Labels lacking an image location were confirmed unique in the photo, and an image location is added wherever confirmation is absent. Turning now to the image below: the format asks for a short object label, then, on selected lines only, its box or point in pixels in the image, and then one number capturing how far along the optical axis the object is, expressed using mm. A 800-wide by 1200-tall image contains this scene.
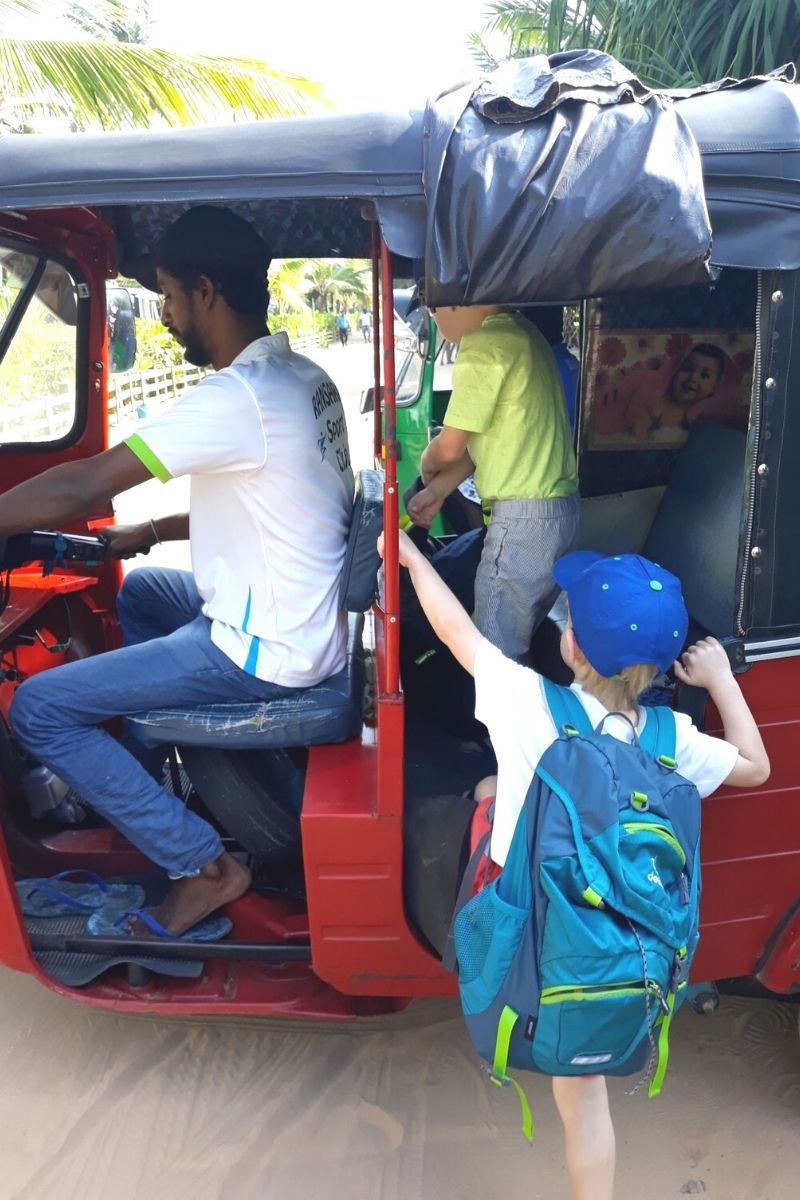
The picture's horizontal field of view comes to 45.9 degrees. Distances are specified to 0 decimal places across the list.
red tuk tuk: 1619
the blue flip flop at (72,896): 2402
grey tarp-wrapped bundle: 1533
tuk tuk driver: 2143
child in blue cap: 1691
